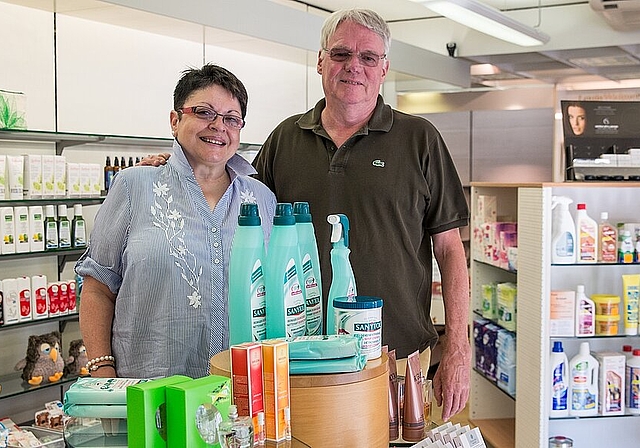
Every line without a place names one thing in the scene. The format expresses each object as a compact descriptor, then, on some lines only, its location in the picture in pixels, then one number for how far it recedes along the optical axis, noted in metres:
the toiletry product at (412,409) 1.70
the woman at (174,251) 2.06
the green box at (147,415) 1.24
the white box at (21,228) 4.08
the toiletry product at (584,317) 4.54
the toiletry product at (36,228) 4.17
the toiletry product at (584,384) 4.50
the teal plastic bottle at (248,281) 1.52
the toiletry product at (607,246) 4.52
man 2.40
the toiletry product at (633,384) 4.51
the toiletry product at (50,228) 4.26
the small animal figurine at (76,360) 4.38
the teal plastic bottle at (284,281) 1.53
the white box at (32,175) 4.13
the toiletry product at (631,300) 4.52
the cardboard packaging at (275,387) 1.34
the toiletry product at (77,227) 4.44
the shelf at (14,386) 4.01
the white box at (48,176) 4.21
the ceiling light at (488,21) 5.08
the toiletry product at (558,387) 4.51
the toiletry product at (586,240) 4.50
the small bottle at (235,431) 1.26
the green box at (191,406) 1.23
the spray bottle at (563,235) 4.46
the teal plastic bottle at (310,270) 1.61
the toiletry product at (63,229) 4.35
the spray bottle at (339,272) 1.63
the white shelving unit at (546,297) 4.51
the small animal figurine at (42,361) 4.14
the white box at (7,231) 4.00
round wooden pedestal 1.38
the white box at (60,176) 4.28
